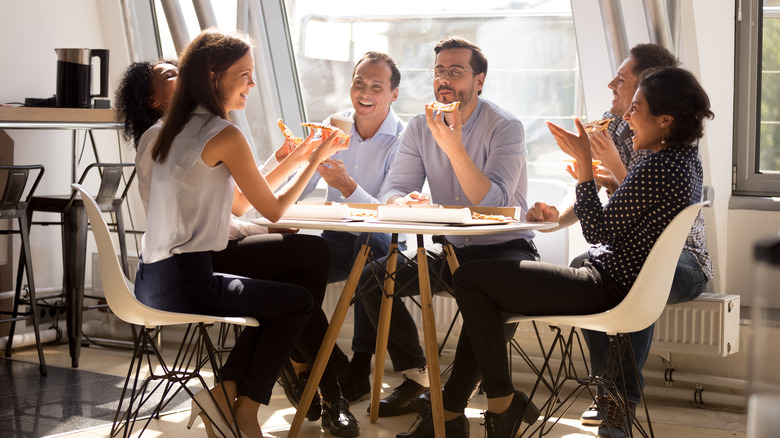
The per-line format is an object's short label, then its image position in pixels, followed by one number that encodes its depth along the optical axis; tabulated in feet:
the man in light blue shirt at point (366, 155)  11.61
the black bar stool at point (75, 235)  13.34
